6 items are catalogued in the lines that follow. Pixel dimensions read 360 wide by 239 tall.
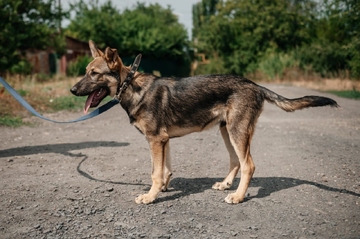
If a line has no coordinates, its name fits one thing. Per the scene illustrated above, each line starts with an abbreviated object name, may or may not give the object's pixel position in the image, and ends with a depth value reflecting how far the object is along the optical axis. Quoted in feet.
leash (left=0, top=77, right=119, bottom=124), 16.43
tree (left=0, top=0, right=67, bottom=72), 81.25
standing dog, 15.06
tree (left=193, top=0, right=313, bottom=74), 145.89
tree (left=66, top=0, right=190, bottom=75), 130.72
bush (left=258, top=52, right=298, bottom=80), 108.99
